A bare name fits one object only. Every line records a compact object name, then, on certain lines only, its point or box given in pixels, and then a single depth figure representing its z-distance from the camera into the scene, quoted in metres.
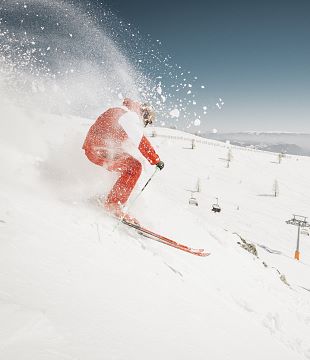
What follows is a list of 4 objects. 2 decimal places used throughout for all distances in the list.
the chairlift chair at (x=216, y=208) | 28.47
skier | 6.06
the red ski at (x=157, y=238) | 5.98
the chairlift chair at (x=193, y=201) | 29.70
